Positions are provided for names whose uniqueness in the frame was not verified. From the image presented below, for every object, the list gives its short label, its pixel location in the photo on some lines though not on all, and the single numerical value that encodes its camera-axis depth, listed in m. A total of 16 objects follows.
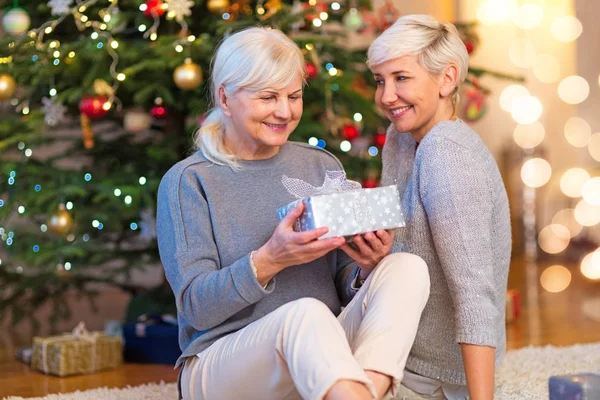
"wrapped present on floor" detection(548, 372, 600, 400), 1.38
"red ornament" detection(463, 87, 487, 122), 3.50
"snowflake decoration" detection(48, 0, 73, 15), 2.83
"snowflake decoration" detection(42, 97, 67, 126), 2.86
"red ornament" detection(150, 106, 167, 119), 3.03
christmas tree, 2.81
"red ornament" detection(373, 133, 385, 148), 3.25
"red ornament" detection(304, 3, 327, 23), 3.00
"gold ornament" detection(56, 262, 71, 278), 2.87
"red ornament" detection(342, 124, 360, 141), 3.09
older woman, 1.50
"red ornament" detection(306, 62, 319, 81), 2.76
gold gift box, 2.79
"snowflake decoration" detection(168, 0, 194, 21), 2.80
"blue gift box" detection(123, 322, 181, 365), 2.93
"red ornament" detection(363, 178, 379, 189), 3.11
